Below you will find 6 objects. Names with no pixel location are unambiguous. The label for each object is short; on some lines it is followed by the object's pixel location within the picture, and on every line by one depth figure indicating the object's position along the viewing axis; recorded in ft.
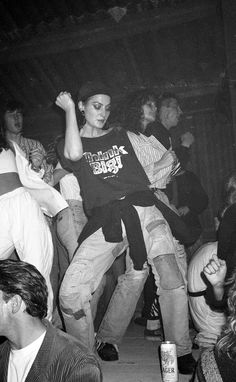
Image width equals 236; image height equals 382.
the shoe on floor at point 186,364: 11.88
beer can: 10.53
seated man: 7.82
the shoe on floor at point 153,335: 15.83
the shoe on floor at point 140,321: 18.28
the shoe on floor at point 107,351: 13.33
